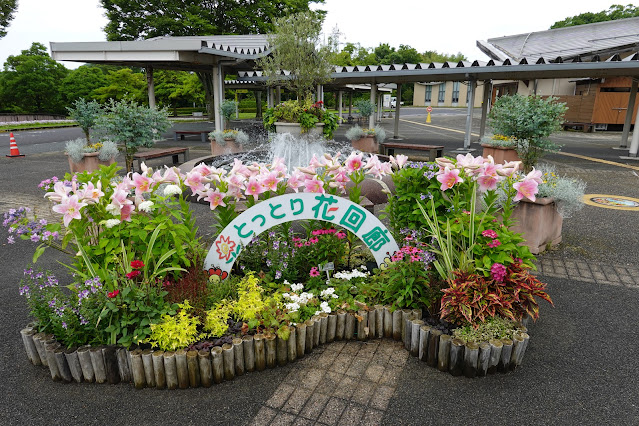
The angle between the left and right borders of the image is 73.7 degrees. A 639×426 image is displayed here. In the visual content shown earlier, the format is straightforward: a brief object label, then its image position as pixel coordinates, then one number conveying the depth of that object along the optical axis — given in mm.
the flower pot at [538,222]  5238
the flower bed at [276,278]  2938
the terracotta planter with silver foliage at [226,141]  14339
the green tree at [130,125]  9367
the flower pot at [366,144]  15023
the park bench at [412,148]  12367
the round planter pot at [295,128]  10375
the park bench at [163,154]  10527
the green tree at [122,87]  34562
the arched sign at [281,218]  3674
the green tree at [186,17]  27523
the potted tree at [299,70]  10445
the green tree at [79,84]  35594
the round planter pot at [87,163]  10275
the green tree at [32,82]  34281
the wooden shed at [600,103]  22984
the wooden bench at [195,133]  18781
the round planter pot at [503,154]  11309
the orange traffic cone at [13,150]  13859
